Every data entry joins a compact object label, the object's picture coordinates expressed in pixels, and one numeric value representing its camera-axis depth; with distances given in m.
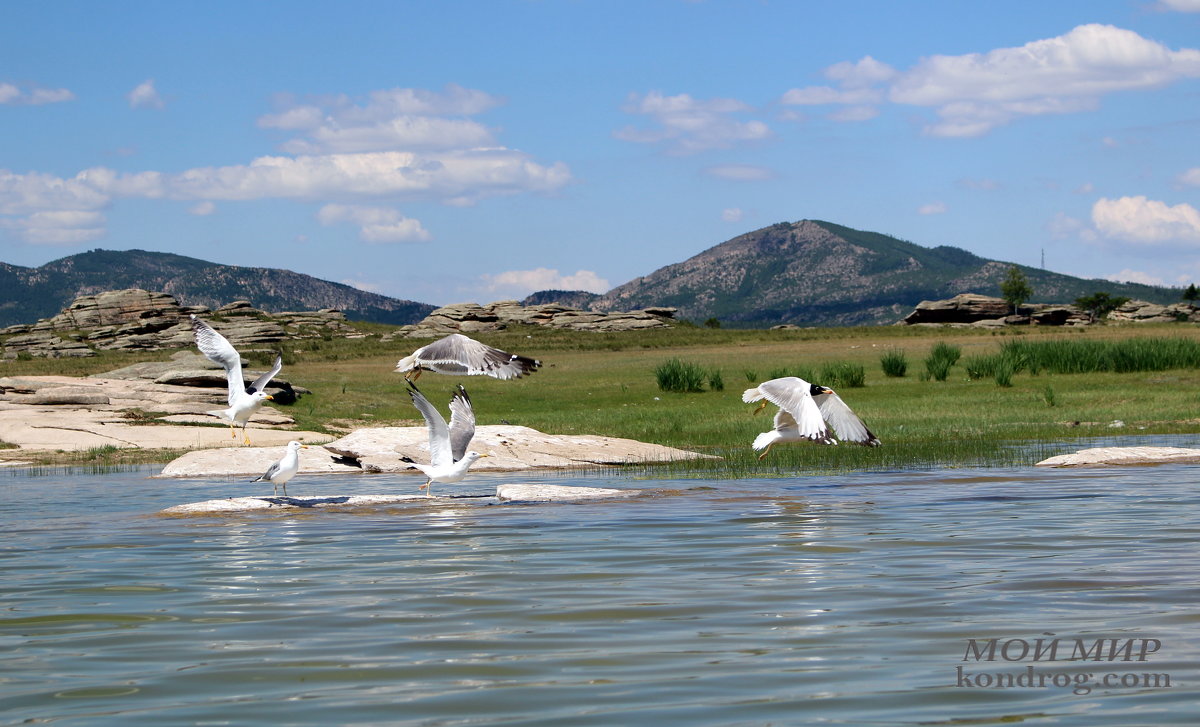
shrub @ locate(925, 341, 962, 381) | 37.25
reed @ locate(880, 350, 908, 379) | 39.19
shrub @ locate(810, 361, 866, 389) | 36.03
